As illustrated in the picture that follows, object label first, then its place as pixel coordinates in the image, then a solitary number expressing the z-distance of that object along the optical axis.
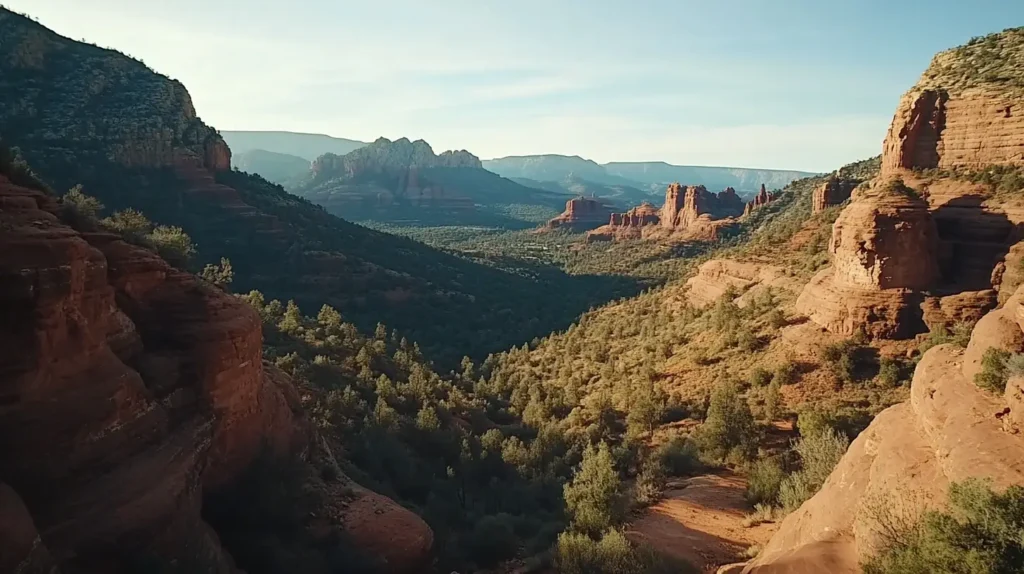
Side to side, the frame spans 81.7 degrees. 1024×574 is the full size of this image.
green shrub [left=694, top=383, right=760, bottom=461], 22.73
